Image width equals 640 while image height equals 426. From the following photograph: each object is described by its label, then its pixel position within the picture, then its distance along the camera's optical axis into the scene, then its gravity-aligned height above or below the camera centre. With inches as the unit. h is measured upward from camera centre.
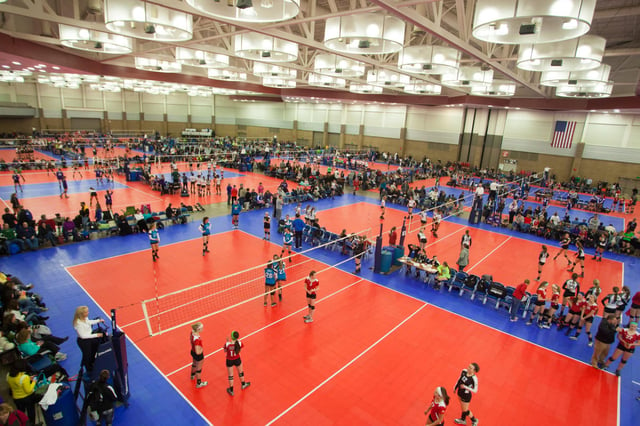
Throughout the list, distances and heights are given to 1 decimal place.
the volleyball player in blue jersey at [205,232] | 629.3 -188.8
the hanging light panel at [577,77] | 594.2 +128.0
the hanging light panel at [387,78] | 891.4 +151.5
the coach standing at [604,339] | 381.1 -200.9
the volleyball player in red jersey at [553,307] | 462.6 -208.4
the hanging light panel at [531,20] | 265.3 +104.6
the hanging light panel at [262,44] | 543.8 +130.9
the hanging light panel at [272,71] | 856.9 +146.3
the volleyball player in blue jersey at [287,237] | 593.0 -177.1
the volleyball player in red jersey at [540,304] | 473.7 -210.3
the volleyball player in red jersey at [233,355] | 312.2 -201.1
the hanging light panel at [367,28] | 410.6 +125.6
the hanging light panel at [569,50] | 415.2 +117.0
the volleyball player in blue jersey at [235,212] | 773.3 -183.9
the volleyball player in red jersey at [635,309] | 467.5 -205.7
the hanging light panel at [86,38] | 513.3 +116.6
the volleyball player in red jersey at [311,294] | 424.2 -194.9
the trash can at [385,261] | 600.4 -209.7
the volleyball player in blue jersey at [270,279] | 459.8 -193.7
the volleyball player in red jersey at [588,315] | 442.0 -206.2
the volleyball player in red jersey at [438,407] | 267.3 -200.6
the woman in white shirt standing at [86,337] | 287.6 -177.3
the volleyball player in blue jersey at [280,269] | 462.6 -179.7
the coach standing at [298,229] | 673.6 -187.5
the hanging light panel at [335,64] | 708.0 +141.6
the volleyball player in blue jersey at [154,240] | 579.2 -192.0
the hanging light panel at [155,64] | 895.7 +146.4
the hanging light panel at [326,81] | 1084.6 +161.6
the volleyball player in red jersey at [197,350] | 311.7 -197.7
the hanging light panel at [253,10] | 327.9 +109.6
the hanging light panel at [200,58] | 714.7 +135.7
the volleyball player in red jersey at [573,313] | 455.2 -211.1
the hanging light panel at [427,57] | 557.0 +130.4
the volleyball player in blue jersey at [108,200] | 816.9 -185.4
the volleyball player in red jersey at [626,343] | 373.4 -199.8
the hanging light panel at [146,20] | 373.7 +114.2
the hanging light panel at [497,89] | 905.5 +142.3
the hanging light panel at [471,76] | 737.0 +140.0
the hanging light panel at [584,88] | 708.4 +126.9
